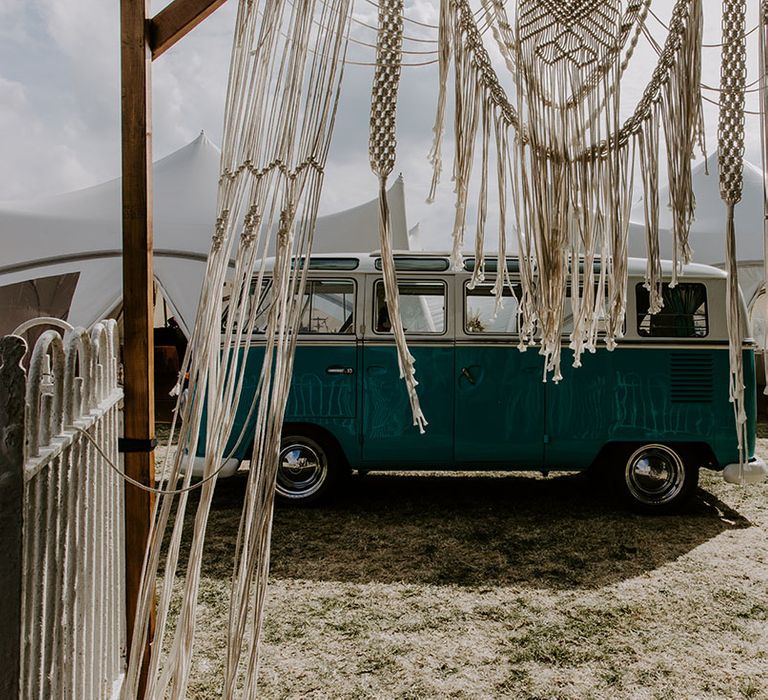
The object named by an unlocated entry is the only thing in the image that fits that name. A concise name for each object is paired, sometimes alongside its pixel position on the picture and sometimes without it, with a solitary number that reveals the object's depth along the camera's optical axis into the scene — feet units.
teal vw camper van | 13.52
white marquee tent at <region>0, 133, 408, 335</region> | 22.76
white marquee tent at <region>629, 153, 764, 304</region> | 24.41
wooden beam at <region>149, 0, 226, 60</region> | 4.87
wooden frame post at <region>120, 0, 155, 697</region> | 4.97
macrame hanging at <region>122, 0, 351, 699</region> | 3.56
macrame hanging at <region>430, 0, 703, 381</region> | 3.55
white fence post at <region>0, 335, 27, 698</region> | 2.95
